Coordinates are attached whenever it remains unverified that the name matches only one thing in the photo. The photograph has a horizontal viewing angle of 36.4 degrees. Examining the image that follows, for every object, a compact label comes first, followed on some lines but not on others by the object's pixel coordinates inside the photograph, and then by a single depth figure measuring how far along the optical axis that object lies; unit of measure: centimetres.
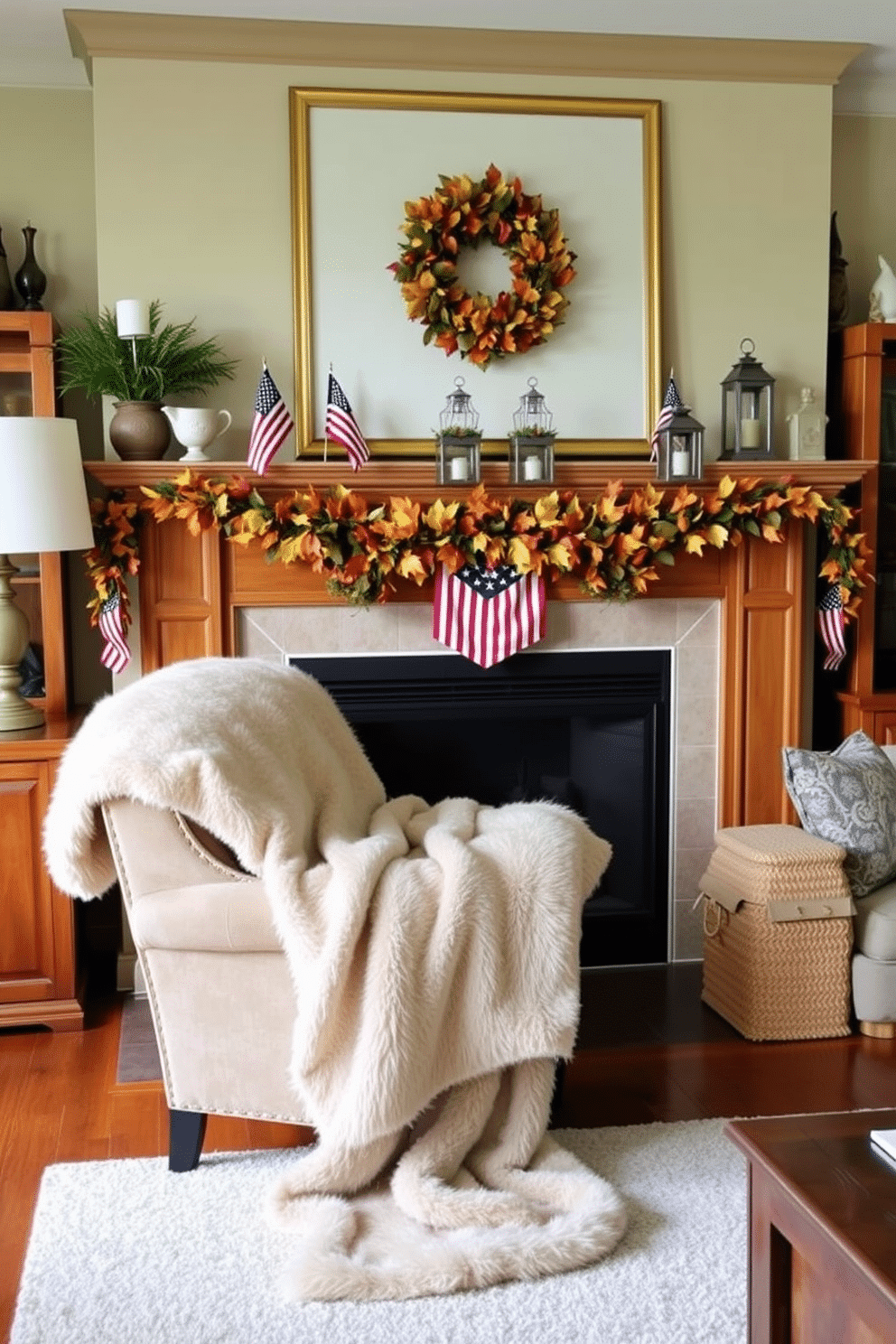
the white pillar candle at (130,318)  352
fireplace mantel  369
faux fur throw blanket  239
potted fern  360
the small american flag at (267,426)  353
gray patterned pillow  346
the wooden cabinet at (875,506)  404
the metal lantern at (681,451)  373
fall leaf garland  360
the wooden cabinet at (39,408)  365
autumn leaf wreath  374
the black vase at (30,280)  382
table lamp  334
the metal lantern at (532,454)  370
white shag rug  217
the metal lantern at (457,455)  366
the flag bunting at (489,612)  378
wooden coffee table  160
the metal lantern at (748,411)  382
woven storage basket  335
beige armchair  256
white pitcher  358
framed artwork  375
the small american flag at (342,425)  357
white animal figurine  409
